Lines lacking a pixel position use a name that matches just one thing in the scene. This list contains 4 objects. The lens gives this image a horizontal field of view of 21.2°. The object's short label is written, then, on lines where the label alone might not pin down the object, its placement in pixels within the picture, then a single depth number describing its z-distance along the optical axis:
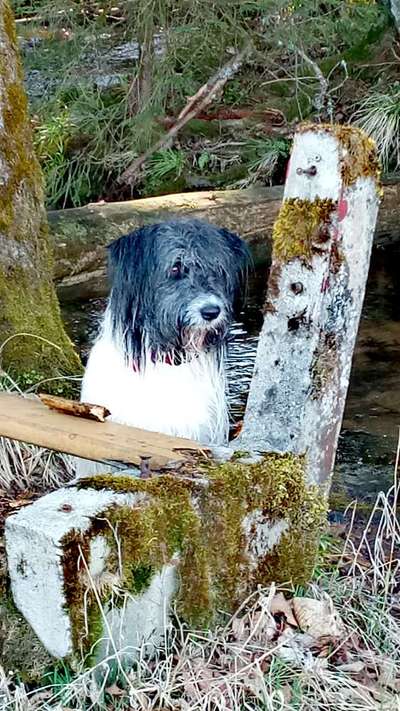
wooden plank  3.25
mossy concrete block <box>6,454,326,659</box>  2.77
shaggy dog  3.68
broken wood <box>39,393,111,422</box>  3.51
